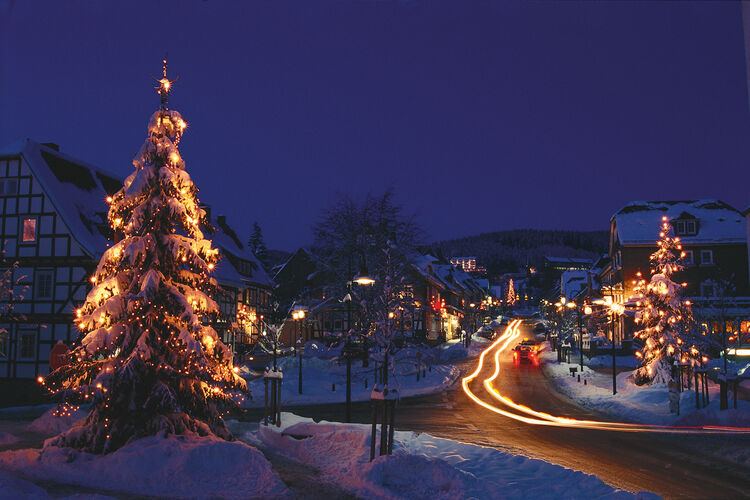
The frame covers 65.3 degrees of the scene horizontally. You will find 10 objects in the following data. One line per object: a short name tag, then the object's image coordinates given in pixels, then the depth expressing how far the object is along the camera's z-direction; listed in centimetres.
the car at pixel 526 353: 5008
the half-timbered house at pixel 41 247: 2991
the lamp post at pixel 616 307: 2333
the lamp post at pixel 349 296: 1727
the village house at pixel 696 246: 4928
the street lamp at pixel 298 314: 2720
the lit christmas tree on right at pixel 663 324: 3017
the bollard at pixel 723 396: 2017
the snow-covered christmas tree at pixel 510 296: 18062
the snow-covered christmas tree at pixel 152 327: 1291
